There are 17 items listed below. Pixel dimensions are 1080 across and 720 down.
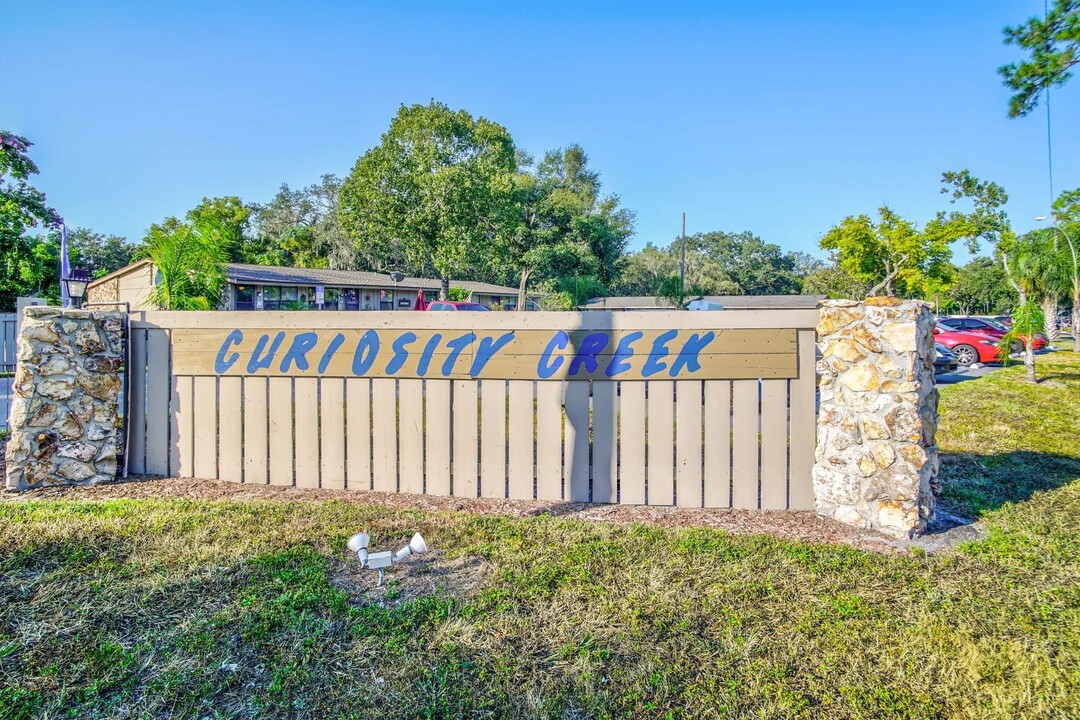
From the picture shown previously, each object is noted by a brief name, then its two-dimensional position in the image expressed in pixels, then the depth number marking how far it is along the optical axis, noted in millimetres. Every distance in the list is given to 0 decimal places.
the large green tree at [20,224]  17375
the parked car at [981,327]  18703
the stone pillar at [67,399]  4379
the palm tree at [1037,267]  25969
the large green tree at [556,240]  38281
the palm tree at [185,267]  8652
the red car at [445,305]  19761
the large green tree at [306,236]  38769
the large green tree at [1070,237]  25109
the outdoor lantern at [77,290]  6093
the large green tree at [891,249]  28469
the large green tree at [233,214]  34625
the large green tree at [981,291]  58272
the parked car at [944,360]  14836
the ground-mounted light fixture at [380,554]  2883
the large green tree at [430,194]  27375
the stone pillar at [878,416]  3531
